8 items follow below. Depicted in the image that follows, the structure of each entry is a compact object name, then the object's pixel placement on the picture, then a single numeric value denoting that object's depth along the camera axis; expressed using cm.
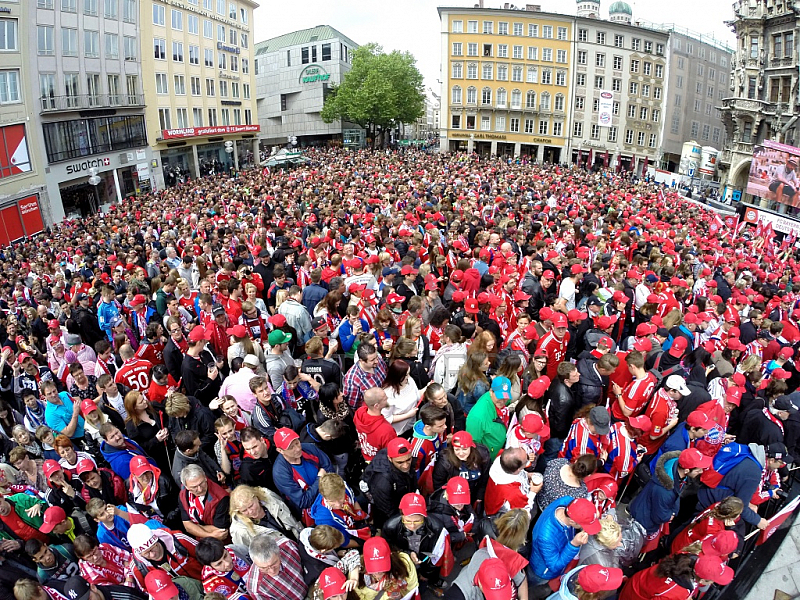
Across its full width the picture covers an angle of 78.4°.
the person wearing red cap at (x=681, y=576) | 333
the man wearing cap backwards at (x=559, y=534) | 343
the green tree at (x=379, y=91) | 4969
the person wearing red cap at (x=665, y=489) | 403
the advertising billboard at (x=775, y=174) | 2869
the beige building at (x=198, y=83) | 3756
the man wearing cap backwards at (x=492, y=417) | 481
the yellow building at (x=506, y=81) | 5056
